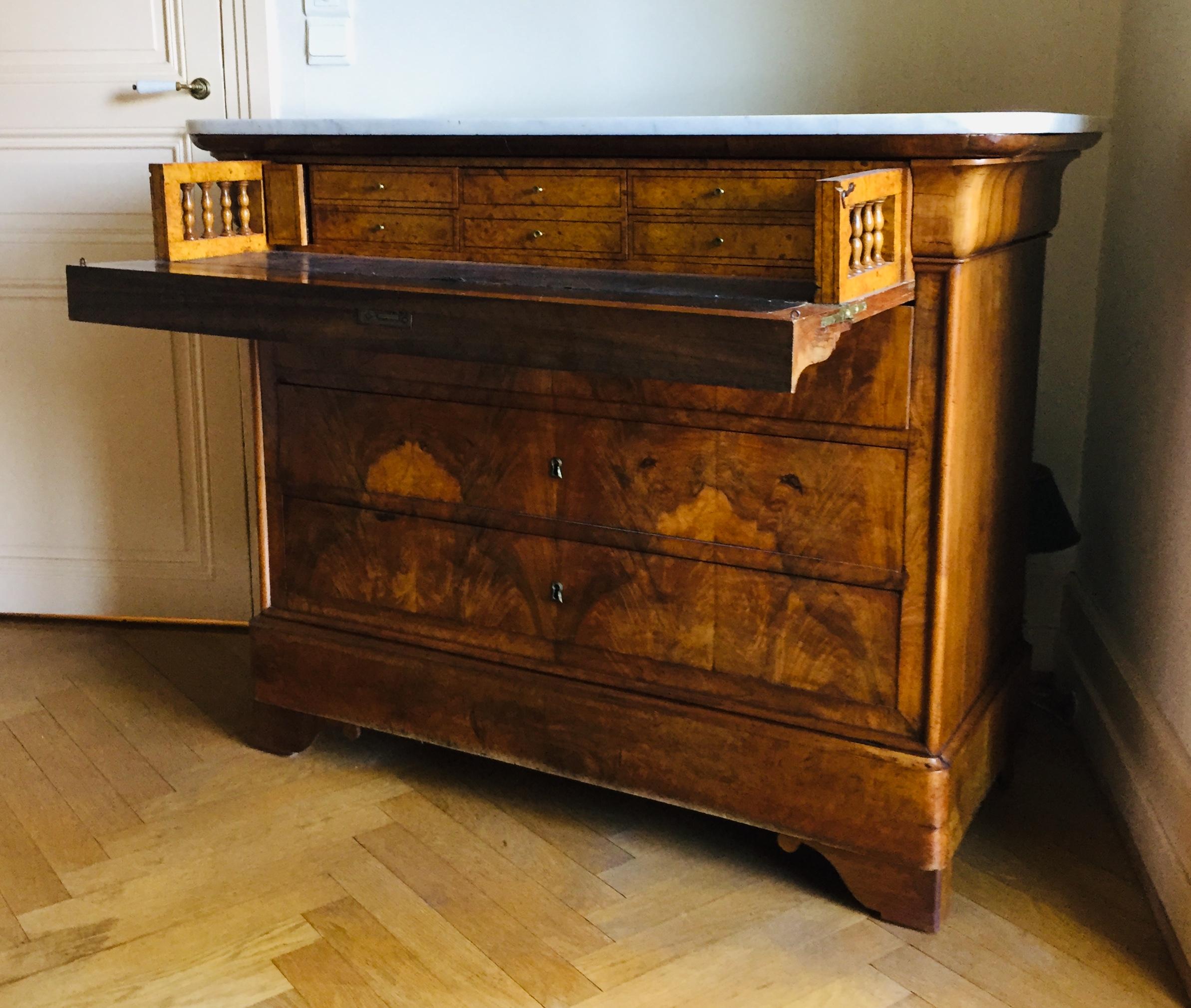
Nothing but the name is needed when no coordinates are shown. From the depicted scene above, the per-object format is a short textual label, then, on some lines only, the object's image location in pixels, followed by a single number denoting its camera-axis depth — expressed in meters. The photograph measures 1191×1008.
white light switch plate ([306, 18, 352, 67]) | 2.59
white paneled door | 2.69
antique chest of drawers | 1.62
